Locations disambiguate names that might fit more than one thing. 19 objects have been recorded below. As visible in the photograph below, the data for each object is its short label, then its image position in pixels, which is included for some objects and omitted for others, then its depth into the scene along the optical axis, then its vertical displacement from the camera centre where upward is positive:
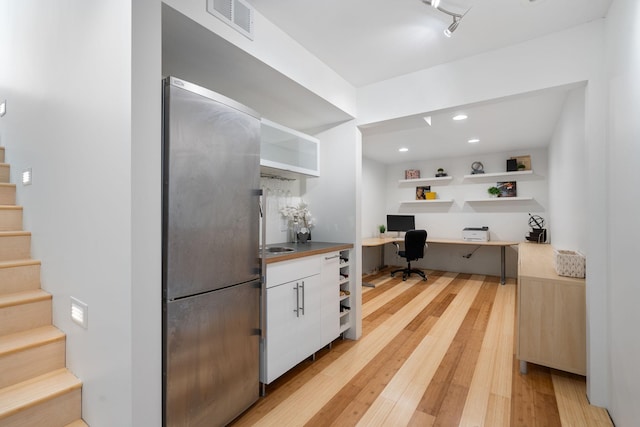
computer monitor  6.21 -0.17
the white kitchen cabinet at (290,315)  1.97 -0.76
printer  5.34 -0.38
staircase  1.29 -0.70
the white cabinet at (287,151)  2.42 +0.59
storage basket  2.22 -0.40
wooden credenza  2.13 -0.83
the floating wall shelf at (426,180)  6.06 +0.75
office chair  5.31 -0.58
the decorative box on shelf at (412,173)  6.46 +0.92
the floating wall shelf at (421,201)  6.10 +0.28
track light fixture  1.63 +1.21
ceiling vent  1.57 +1.15
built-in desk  4.99 -0.52
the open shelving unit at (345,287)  2.86 -0.74
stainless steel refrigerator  1.38 -0.23
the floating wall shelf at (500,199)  5.33 +0.28
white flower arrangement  3.05 -0.01
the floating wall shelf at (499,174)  5.34 +0.76
